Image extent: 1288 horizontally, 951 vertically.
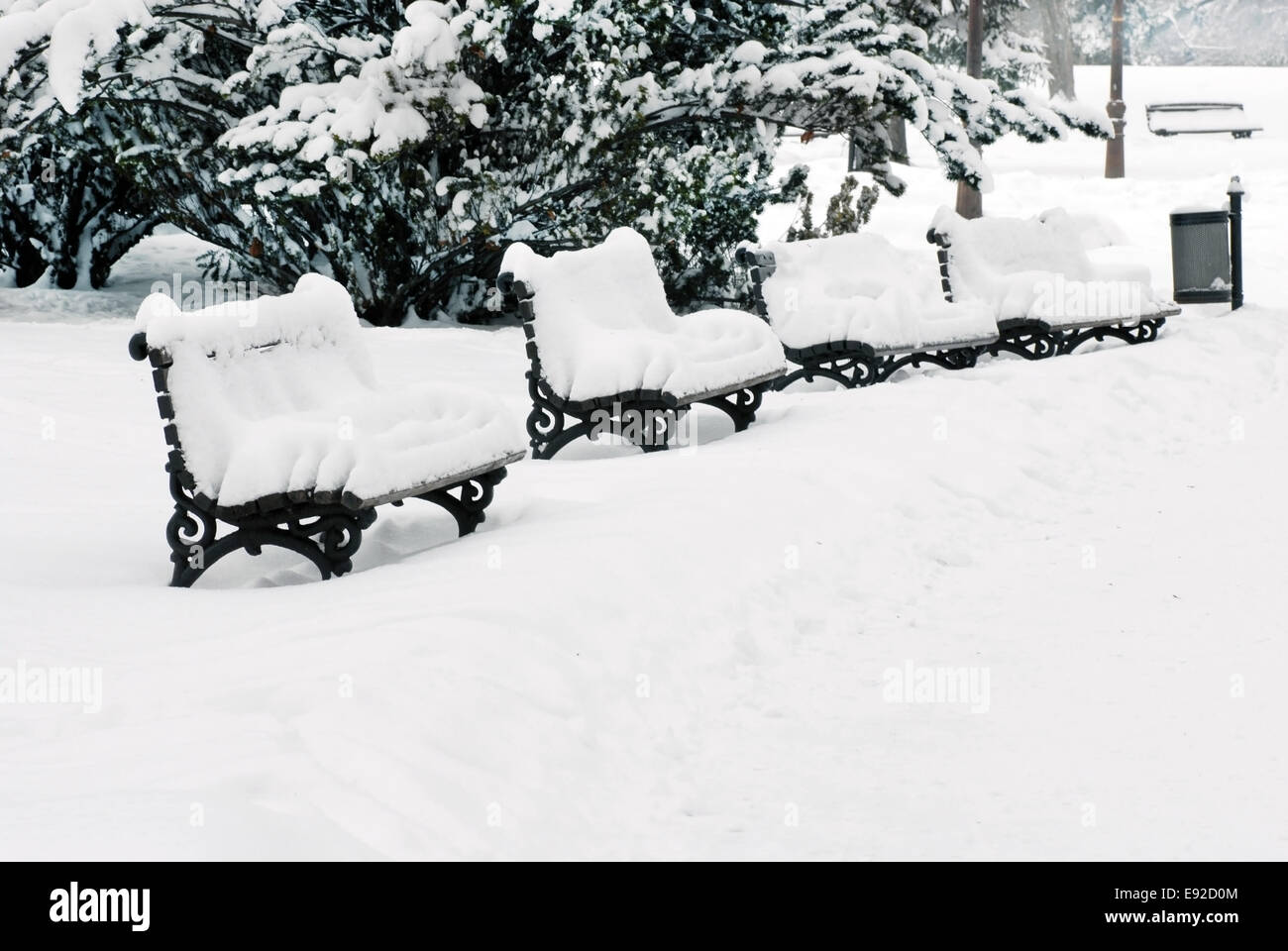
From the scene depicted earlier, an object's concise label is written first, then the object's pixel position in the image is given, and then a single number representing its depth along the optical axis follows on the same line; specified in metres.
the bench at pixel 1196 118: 30.00
